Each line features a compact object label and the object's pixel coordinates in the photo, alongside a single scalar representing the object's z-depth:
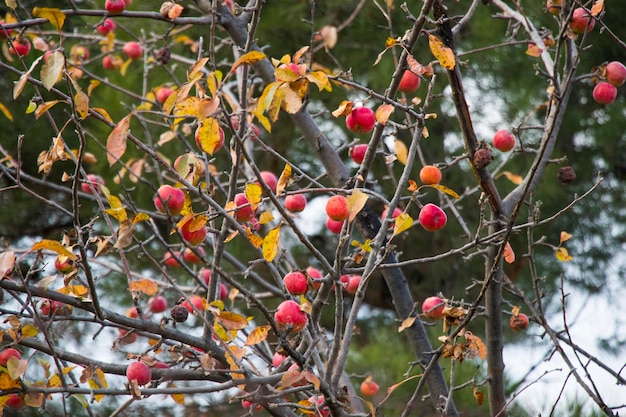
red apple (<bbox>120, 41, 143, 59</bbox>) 7.06
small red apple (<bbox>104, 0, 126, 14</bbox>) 6.41
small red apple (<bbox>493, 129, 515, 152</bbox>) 6.56
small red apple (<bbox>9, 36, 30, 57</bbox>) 6.53
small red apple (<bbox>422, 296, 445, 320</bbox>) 6.37
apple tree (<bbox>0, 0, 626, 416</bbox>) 5.93
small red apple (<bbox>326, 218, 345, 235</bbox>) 6.42
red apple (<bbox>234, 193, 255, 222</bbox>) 6.08
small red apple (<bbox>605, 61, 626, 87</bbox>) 6.42
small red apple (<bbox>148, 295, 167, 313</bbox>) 6.73
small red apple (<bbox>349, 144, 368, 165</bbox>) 6.39
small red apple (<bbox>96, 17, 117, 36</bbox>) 6.90
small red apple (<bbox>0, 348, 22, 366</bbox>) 6.08
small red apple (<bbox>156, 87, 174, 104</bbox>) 6.92
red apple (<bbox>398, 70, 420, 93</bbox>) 6.41
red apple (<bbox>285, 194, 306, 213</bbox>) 6.40
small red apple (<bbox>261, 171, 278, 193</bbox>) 6.56
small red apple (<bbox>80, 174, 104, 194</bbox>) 6.44
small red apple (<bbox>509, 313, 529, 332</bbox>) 6.38
